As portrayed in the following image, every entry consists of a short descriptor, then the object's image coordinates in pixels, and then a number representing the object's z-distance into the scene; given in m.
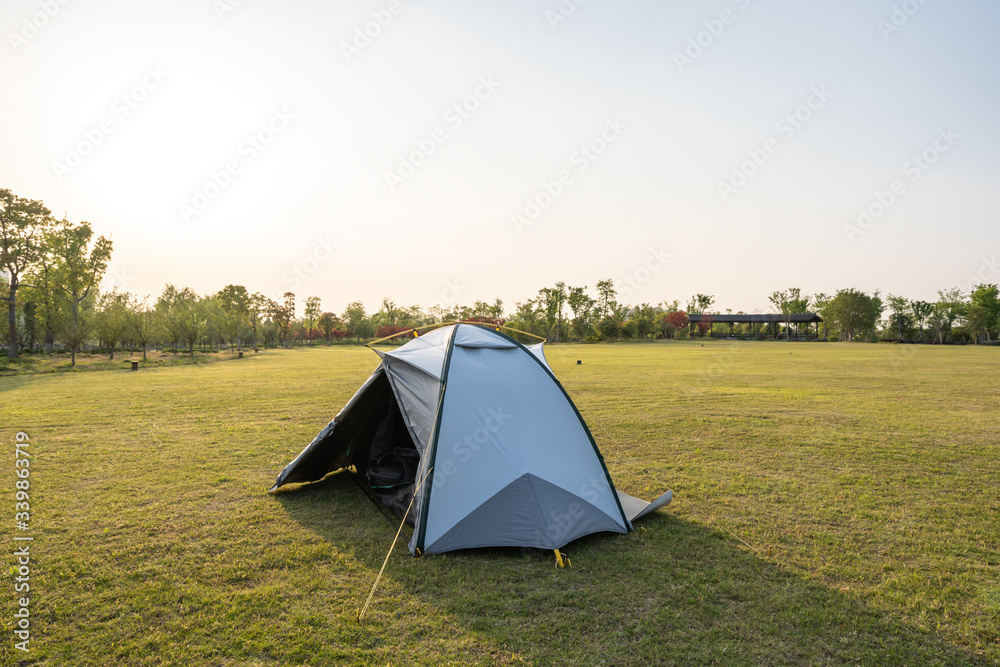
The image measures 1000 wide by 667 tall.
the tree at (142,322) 35.47
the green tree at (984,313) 71.94
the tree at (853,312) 81.44
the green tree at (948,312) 80.00
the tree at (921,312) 83.12
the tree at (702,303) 113.19
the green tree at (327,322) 85.50
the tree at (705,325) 95.00
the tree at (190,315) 42.75
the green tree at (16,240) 31.42
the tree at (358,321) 84.81
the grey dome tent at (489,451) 5.08
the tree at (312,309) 81.25
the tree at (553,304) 82.81
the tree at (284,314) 69.50
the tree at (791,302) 107.06
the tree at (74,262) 36.44
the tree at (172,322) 40.91
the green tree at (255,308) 61.09
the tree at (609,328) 78.00
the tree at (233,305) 59.28
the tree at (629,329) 79.12
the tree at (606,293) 85.44
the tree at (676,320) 91.06
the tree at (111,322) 32.75
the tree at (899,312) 83.94
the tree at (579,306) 82.19
